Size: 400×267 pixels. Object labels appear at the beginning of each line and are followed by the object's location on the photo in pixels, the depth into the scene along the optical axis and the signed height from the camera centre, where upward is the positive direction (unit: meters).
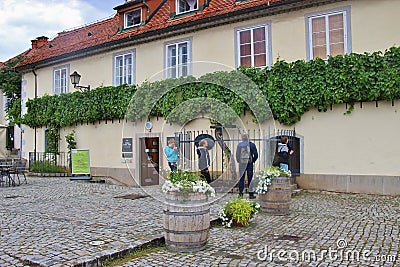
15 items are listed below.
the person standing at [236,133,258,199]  9.97 -0.40
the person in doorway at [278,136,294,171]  11.40 -0.34
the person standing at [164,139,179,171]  11.47 -0.28
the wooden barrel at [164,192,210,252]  5.45 -1.16
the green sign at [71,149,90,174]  15.89 -0.74
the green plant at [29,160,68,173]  18.00 -1.14
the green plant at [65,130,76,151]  18.36 +0.19
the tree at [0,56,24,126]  22.44 +3.84
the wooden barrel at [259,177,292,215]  7.90 -1.18
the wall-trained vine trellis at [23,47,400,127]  10.87 +1.87
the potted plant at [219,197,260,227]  6.90 -1.31
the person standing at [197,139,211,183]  10.52 -0.40
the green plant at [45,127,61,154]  18.98 +0.26
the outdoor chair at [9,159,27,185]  13.60 -0.87
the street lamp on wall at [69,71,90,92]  17.28 +3.10
